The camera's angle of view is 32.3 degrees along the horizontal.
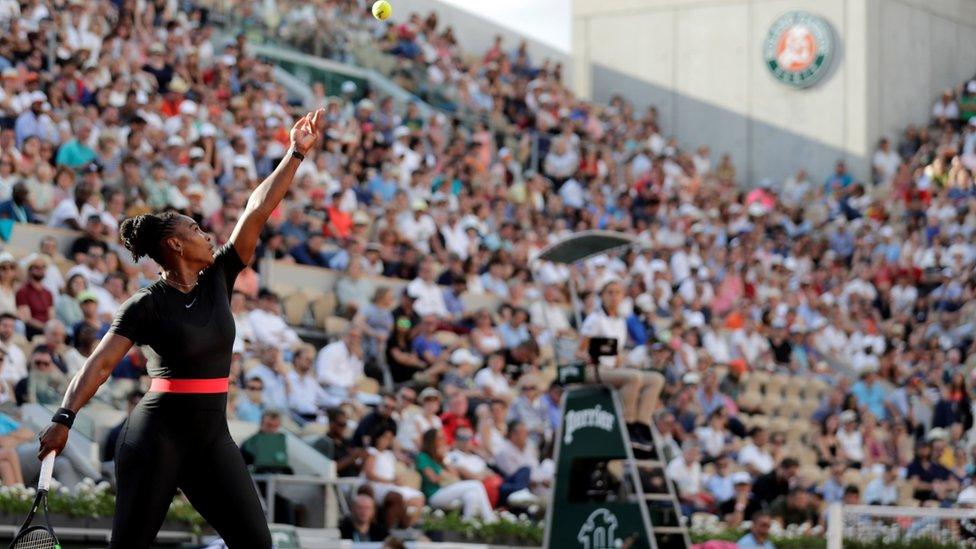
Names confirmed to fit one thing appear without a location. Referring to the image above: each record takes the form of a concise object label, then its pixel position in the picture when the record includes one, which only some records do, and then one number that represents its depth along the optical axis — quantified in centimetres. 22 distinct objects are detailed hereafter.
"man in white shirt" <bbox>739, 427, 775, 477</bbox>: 1972
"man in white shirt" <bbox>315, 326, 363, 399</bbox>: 1633
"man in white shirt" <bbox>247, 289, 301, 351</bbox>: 1605
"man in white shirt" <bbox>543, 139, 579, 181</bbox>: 2594
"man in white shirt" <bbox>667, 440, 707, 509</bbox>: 1792
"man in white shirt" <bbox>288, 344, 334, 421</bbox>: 1557
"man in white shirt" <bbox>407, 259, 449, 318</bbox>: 1842
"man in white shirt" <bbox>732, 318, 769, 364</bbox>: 2323
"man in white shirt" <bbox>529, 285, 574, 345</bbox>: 1989
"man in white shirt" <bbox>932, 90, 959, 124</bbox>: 3234
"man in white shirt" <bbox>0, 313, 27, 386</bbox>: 1294
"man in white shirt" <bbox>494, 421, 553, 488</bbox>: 1658
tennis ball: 820
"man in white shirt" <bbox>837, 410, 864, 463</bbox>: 2155
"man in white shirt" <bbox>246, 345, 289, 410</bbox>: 1518
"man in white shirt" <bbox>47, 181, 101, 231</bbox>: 1531
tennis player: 667
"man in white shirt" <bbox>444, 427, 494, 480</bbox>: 1580
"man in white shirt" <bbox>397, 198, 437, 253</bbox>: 1970
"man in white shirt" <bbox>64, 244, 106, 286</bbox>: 1470
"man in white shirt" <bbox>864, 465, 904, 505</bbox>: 1991
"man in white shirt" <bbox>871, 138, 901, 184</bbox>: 3122
